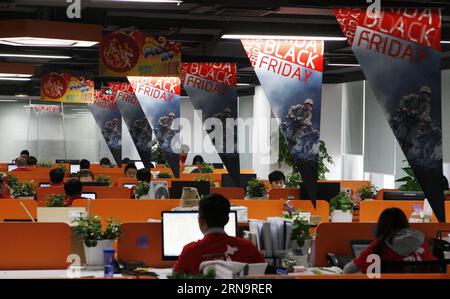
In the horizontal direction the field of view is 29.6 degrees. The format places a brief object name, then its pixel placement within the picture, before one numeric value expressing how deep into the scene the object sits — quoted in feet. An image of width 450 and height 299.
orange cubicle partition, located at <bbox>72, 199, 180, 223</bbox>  29.37
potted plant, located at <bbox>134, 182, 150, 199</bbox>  35.94
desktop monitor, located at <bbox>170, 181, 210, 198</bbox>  35.60
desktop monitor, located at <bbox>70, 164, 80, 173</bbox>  63.37
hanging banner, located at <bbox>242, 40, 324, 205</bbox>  34.96
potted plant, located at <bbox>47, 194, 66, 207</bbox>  28.48
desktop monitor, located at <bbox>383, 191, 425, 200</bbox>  33.16
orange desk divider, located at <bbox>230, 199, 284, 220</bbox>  31.76
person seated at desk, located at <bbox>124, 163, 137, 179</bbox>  47.57
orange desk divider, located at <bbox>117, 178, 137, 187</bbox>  44.22
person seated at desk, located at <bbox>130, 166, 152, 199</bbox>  38.11
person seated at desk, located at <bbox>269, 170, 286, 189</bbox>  40.22
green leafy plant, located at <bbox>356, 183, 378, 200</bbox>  39.70
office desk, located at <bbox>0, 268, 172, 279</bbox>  19.44
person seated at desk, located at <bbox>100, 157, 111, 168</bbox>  69.05
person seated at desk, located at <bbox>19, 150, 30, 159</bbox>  70.63
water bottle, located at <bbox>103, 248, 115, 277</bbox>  19.83
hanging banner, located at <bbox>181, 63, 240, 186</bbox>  49.32
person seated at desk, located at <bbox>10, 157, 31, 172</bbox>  55.47
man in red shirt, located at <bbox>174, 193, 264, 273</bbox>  16.47
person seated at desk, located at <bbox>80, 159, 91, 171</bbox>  51.57
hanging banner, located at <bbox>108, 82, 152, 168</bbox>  64.13
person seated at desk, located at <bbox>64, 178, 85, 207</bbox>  29.43
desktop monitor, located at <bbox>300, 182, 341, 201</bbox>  37.11
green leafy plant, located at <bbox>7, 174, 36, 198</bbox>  39.65
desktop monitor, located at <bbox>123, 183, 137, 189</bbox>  43.29
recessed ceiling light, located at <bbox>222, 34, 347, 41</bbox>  32.35
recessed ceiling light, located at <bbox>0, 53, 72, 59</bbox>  53.83
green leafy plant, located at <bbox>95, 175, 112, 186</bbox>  46.41
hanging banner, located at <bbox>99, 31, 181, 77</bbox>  43.65
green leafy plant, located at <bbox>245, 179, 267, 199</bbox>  38.68
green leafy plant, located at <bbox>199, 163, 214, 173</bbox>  57.87
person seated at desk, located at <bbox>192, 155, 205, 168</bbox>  67.04
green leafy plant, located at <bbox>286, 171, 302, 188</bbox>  45.88
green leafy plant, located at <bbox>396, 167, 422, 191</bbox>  46.11
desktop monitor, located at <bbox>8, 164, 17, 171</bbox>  65.30
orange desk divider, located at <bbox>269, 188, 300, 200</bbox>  36.45
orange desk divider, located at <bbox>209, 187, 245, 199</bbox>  37.50
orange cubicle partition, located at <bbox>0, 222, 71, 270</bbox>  20.59
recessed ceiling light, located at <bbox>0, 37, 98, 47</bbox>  35.94
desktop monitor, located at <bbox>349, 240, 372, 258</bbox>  20.61
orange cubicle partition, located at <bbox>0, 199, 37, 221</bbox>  30.01
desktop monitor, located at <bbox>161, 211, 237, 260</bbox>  20.97
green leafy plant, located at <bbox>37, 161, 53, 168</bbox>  69.26
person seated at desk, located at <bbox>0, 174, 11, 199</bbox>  35.63
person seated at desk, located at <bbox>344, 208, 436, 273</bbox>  18.10
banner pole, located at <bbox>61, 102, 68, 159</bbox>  92.12
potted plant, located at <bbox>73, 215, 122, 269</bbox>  20.40
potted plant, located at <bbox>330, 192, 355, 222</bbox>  30.96
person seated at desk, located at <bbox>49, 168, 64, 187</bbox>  36.17
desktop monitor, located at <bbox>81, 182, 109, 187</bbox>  38.24
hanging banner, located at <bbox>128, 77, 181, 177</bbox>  53.72
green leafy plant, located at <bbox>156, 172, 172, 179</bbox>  52.14
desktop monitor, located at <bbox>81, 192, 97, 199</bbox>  35.45
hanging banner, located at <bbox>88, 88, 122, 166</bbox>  82.99
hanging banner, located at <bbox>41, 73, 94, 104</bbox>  67.51
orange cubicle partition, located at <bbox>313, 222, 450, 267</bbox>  21.25
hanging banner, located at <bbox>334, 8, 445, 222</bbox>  25.66
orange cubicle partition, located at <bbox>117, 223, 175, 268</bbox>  21.22
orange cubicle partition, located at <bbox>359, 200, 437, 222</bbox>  31.42
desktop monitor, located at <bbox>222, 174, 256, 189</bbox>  50.08
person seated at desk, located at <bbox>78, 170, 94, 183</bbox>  40.14
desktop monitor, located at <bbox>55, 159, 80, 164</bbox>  80.51
